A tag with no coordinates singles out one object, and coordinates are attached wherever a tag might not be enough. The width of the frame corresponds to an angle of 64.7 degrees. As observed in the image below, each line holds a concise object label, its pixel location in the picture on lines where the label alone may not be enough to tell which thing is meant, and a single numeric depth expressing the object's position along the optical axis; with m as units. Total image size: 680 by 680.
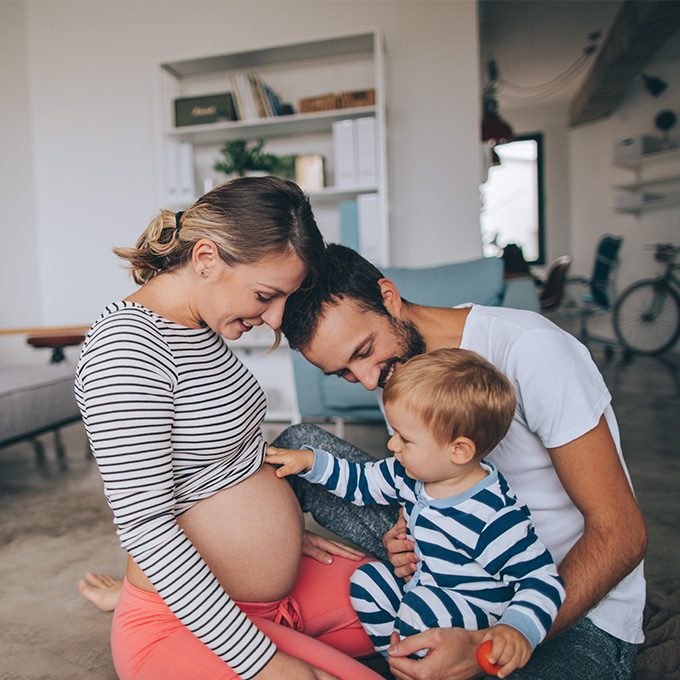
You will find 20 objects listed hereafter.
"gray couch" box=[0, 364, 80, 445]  2.10
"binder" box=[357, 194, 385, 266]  3.14
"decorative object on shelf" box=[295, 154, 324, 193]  3.30
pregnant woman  0.72
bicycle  5.42
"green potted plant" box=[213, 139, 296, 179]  3.30
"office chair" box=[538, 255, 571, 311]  5.38
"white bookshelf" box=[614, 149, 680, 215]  5.68
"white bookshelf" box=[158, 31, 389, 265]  3.28
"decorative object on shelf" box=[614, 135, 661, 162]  5.66
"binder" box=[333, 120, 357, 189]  3.15
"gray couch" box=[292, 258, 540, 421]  2.22
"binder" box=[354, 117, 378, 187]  3.12
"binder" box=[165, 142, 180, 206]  3.42
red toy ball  0.72
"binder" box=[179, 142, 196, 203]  3.41
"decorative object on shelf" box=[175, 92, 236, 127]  3.33
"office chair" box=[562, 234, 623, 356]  5.49
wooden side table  2.95
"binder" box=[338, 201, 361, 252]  3.16
